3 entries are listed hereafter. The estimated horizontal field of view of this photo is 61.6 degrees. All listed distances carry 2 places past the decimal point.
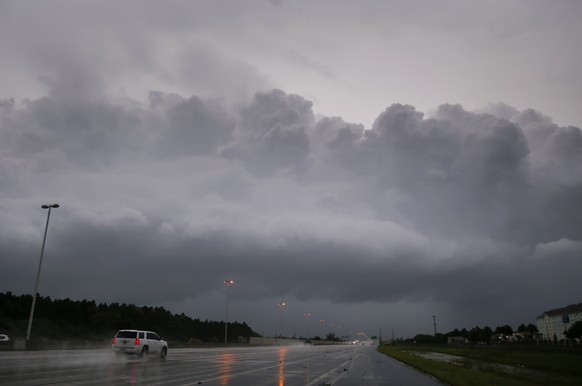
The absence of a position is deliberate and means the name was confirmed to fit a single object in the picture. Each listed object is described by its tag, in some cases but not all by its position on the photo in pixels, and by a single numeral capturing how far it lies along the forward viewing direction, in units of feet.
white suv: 111.96
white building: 633.86
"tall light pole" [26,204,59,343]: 162.16
